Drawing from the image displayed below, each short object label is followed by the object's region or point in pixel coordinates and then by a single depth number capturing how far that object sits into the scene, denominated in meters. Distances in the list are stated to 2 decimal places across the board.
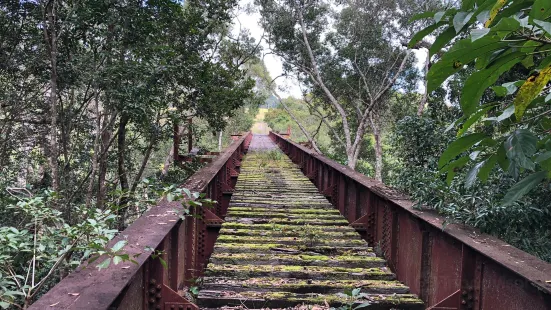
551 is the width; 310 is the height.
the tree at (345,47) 22.20
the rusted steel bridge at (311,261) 2.09
